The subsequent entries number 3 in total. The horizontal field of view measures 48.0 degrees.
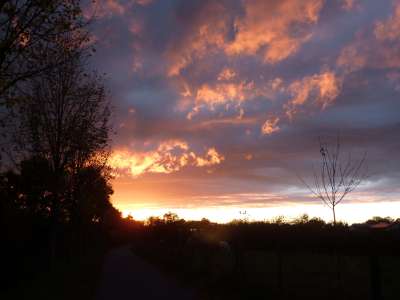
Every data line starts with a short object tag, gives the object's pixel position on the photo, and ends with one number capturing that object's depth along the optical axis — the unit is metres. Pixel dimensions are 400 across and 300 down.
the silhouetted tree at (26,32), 12.47
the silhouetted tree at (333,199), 19.39
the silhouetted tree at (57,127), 24.77
